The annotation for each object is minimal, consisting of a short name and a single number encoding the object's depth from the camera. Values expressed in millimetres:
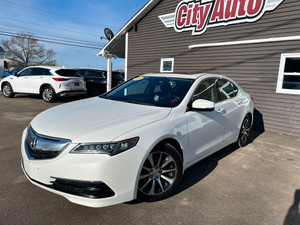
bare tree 50594
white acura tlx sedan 2020
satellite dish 12234
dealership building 5941
